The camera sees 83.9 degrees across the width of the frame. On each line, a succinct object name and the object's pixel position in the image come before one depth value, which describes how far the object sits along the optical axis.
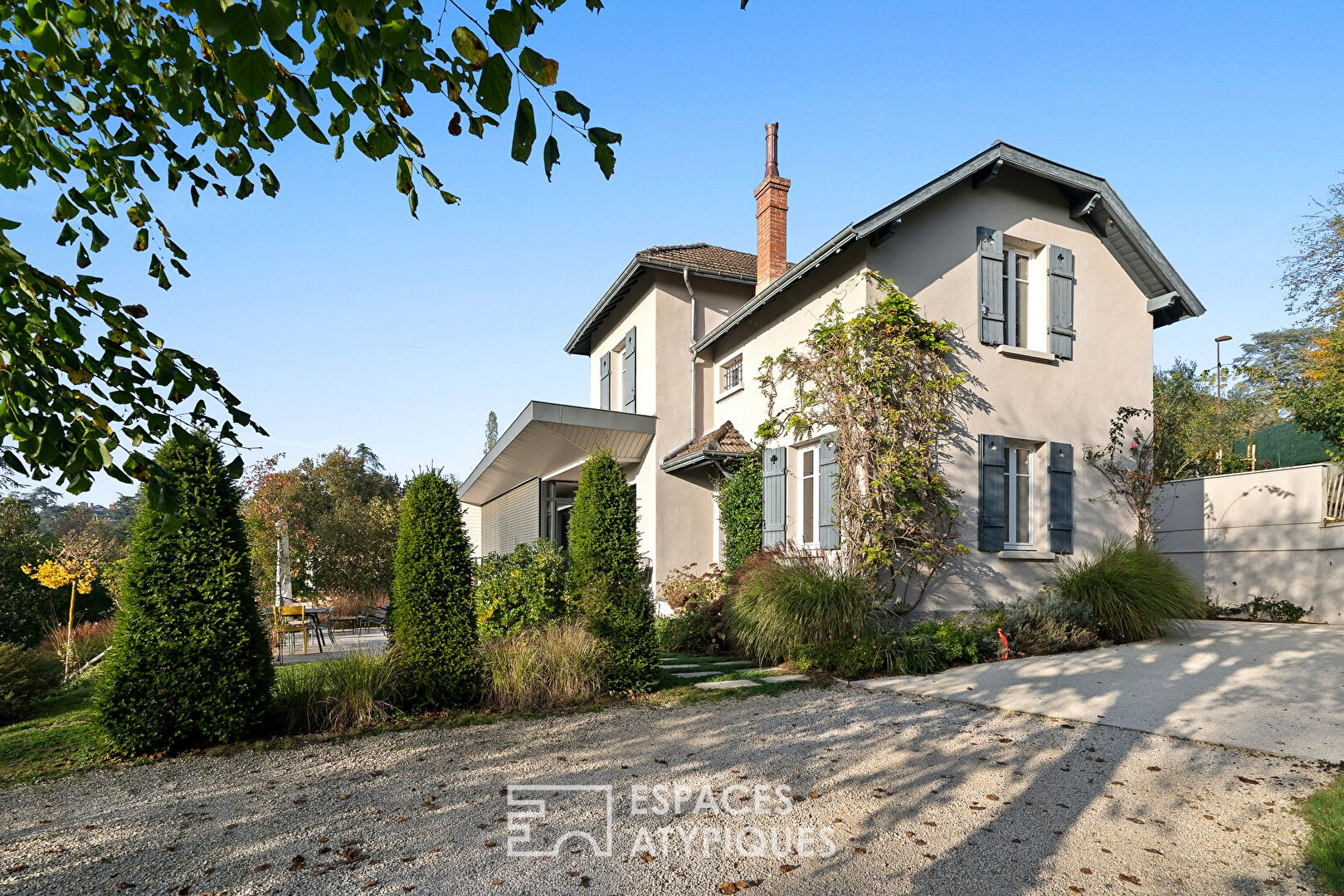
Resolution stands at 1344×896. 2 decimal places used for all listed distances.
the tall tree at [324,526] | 15.65
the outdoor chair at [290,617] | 10.78
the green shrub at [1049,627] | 9.20
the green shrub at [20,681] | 7.00
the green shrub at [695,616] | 10.30
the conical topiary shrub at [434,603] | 6.60
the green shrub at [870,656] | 8.20
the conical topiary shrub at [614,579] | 7.39
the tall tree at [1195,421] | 16.53
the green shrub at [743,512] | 11.48
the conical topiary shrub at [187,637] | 5.51
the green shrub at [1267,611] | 12.12
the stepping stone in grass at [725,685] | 7.62
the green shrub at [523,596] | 8.52
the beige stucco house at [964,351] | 10.28
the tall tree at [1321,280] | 17.64
